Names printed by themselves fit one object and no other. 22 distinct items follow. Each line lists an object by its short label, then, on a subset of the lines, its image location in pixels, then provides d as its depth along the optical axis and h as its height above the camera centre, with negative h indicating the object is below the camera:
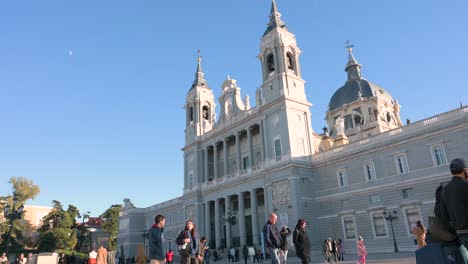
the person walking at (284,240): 10.76 +0.26
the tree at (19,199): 57.12 +9.92
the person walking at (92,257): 12.84 +0.07
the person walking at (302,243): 10.02 +0.14
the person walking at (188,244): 9.77 +0.26
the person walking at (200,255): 10.28 -0.05
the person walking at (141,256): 10.85 +0.02
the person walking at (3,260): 18.70 +0.20
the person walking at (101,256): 11.53 +0.08
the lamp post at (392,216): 28.19 +2.09
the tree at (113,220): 73.88 +7.80
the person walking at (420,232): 11.56 +0.30
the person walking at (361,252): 17.52 -0.32
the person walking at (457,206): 4.50 +0.41
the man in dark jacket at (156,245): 8.38 +0.24
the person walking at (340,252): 26.96 -0.45
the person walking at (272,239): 10.20 +0.28
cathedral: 29.03 +7.82
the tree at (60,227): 61.38 +5.86
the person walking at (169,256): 19.43 -0.04
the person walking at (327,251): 23.75 -0.26
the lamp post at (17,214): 25.43 +3.39
